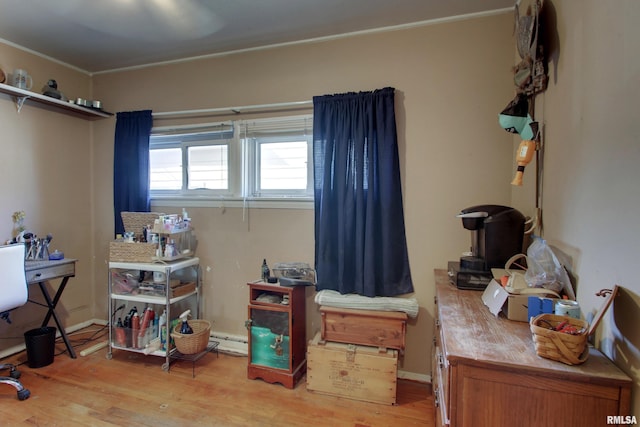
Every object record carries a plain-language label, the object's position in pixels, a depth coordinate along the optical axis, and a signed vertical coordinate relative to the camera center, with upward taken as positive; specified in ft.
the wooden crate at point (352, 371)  6.85 -3.51
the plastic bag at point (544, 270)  4.28 -0.84
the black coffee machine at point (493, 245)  5.60 -0.65
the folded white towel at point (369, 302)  7.18 -2.13
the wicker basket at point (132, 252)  8.55 -1.21
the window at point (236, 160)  8.68 +1.27
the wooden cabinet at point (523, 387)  2.94 -1.66
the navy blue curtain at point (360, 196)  7.48 +0.23
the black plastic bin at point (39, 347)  8.05 -3.48
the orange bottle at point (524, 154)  5.15 +0.82
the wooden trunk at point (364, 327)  7.01 -2.61
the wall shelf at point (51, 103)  8.34 +2.84
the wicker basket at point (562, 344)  3.00 -1.27
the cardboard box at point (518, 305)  3.90 -1.21
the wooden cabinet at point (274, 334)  7.60 -3.00
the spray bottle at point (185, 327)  8.27 -3.06
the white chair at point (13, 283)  6.88 -1.67
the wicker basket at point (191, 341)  8.06 -3.32
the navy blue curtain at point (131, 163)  9.78 +1.24
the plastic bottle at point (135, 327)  8.55 -3.19
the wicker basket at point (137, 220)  9.01 -0.42
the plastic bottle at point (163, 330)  8.36 -3.18
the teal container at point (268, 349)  7.72 -3.36
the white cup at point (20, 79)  8.43 +3.23
